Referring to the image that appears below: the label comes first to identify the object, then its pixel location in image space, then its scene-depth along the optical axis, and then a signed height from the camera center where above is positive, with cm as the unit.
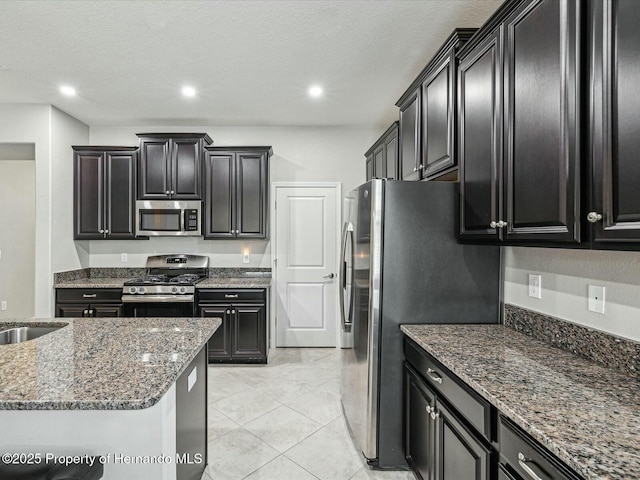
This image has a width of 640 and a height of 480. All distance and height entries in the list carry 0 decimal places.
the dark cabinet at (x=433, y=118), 210 +83
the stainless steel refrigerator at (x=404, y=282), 212 -25
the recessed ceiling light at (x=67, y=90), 337 +148
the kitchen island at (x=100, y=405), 115 -52
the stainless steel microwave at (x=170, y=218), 412 +28
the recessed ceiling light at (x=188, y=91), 337 +146
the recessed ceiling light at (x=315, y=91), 335 +146
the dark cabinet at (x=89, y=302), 382 -64
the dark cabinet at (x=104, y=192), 413 +59
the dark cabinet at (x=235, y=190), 415 +61
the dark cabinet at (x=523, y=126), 124 +49
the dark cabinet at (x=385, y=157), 321 +87
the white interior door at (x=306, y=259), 454 -22
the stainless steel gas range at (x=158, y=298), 379 -60
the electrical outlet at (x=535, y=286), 190 -24
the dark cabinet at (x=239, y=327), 389 -94
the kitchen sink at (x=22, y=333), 201 -52
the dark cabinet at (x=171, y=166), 408 +88
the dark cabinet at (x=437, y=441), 136 -90
